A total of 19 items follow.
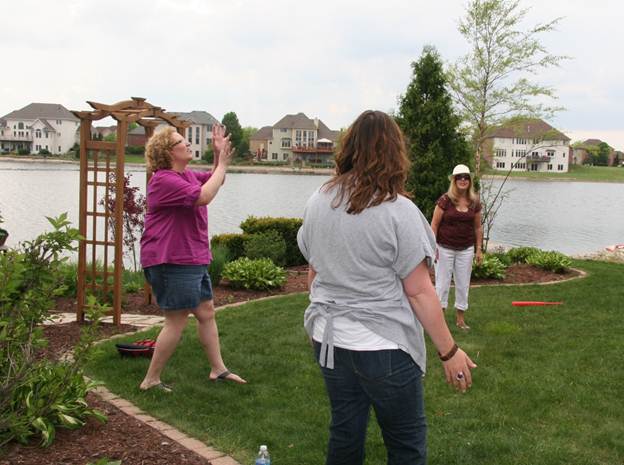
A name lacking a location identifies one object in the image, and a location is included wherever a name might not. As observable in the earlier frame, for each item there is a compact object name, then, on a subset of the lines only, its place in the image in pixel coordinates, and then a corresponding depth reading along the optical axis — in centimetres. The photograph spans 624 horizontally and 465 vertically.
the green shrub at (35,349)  363
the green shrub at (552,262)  1186
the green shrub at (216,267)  975
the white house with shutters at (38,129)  10306
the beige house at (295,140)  10288
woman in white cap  737
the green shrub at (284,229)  1262
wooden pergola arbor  702
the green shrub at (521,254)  1316
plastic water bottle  322
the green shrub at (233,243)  1191
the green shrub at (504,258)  1247
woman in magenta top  459
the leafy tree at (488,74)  1558
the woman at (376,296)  260
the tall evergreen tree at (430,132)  1296
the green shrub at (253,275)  966
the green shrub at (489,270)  1102
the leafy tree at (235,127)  9659
